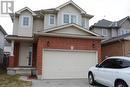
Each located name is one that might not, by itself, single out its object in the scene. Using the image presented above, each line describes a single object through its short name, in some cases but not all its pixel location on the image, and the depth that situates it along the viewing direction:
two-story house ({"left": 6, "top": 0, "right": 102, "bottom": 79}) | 8.41
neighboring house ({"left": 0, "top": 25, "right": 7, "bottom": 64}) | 14.99
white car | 4.94
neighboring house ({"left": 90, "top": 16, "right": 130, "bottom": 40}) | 14.89
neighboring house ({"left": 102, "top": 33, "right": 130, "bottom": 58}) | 10.23
